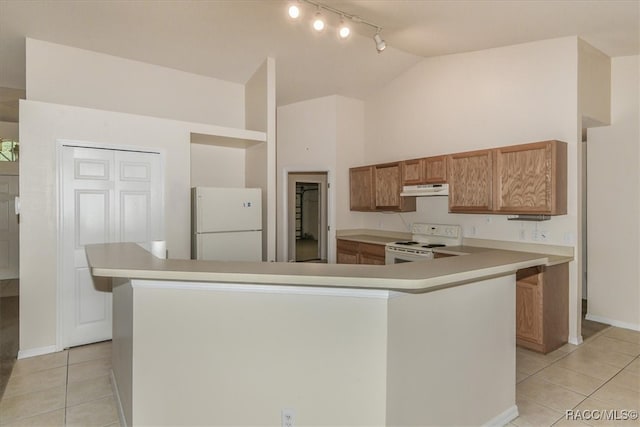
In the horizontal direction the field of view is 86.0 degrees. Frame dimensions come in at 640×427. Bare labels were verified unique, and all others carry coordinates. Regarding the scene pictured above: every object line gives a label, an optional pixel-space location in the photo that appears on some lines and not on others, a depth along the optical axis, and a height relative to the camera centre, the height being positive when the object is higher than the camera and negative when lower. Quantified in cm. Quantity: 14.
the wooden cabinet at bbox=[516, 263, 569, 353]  322 -95
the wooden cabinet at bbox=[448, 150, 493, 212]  371 +32
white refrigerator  380 -16
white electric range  403 -43
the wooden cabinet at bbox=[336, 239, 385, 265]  471 -63
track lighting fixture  287 +177
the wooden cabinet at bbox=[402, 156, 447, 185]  417 +50
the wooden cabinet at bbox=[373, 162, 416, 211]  474 +29
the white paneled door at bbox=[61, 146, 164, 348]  328 -5
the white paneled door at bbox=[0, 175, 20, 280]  595 -36
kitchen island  159 -66
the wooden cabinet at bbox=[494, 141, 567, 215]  322 +31
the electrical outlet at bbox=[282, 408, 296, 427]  168 -102
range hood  411 +25
